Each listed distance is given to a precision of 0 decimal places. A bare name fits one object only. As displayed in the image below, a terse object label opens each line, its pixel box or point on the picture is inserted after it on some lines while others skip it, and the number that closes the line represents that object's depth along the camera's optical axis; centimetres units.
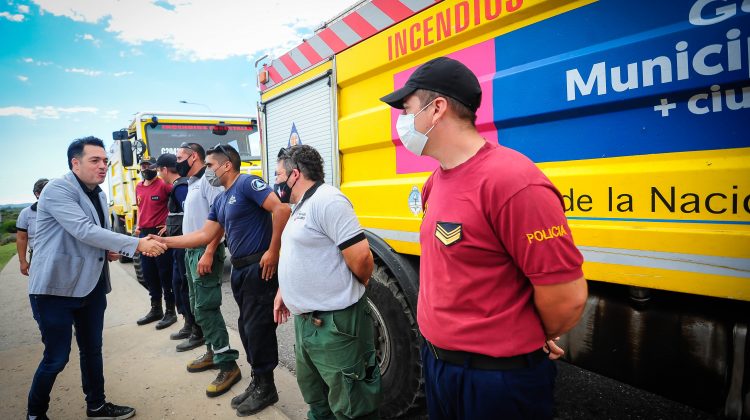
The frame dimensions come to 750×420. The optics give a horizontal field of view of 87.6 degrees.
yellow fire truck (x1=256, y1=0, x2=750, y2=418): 129
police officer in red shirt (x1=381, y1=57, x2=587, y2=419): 106
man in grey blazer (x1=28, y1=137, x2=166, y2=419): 261
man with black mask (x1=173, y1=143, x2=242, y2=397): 318
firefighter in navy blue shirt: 278
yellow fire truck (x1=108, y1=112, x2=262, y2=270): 702
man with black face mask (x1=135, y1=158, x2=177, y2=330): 491
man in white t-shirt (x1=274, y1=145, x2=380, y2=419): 203
